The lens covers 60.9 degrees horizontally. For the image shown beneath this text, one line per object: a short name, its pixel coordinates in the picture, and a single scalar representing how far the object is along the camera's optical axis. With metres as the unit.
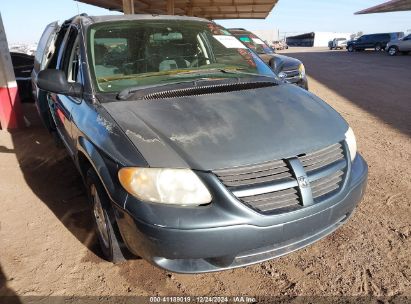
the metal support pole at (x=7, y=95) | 6.27
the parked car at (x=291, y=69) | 6.81
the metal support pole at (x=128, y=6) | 9.32
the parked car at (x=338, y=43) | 41.16
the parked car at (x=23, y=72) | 8.27
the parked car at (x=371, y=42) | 32.03
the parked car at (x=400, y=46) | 25.21
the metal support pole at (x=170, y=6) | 12.07
